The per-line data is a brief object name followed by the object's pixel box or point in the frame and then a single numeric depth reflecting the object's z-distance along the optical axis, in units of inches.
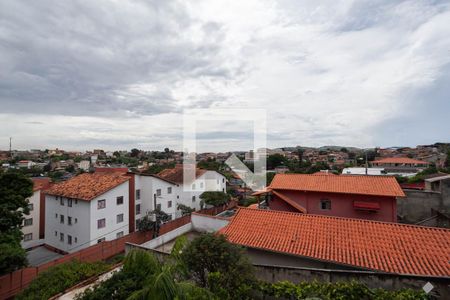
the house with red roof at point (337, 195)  475.2
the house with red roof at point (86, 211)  645.9
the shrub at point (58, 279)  310.2
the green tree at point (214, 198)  896.9
